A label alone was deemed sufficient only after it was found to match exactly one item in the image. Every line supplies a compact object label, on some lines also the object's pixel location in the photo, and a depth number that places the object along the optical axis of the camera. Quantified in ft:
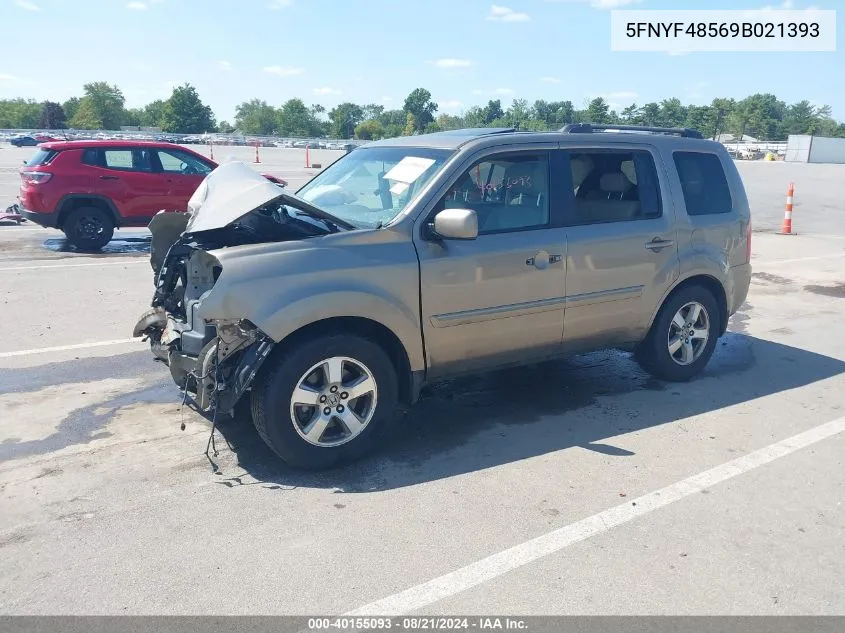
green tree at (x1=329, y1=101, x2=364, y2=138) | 392.06
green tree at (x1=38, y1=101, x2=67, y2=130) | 359.87
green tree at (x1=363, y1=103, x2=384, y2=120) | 419.54
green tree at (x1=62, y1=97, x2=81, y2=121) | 427.04
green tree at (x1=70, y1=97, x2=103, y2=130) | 387.55
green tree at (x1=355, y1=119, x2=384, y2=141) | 329.97
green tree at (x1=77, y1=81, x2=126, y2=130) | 409.28
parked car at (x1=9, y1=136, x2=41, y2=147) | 176.54
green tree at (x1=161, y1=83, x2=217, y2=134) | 379.35
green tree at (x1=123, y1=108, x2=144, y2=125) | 433.07
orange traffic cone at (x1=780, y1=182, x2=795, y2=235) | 50.98
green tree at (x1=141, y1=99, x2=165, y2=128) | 449.06
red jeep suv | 38.52
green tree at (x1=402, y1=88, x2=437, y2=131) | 375.98
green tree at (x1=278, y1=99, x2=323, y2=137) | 395.18
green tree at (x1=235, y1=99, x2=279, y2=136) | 446.19
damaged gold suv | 13.26
